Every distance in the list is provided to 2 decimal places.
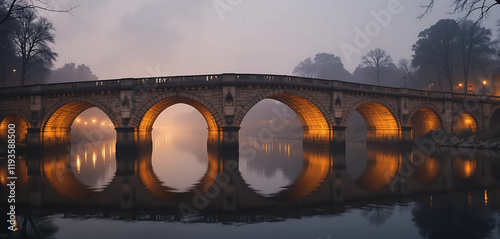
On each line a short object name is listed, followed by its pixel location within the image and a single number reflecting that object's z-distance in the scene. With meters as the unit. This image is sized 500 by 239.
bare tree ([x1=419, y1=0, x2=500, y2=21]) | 11.46
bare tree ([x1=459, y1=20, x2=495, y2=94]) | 56.91
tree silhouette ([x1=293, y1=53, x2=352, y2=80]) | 89.35
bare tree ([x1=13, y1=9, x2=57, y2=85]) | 32.41
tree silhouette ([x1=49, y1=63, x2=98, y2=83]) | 81.84
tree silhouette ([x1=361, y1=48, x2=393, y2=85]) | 53.94
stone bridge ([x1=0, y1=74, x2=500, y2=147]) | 26.61
